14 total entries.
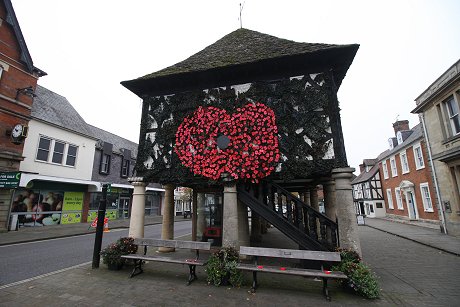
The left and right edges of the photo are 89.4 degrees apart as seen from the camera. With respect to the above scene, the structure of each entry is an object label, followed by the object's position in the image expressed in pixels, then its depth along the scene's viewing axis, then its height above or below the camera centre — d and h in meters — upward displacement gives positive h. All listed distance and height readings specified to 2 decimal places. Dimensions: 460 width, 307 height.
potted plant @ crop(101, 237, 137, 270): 6.45 -1.25
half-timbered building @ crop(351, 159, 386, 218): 29.61 +1.26
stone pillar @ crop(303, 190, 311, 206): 14.87 +0.53
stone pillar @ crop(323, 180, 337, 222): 8.49 +0.15
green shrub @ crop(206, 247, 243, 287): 5.46 -1.48
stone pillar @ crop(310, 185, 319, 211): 12.26 +0.38
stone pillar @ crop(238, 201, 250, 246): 8.19 -0.69
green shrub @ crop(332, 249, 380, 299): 4.75 -1.50
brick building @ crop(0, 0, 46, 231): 13.20 +6.82
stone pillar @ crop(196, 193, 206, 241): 10.55 -0.51
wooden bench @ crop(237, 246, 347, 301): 4.81 -1.17
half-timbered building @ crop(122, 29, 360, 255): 6.43 +2.26
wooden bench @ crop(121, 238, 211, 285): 5.63 -1.28
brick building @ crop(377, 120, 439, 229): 19.05 +2.34
